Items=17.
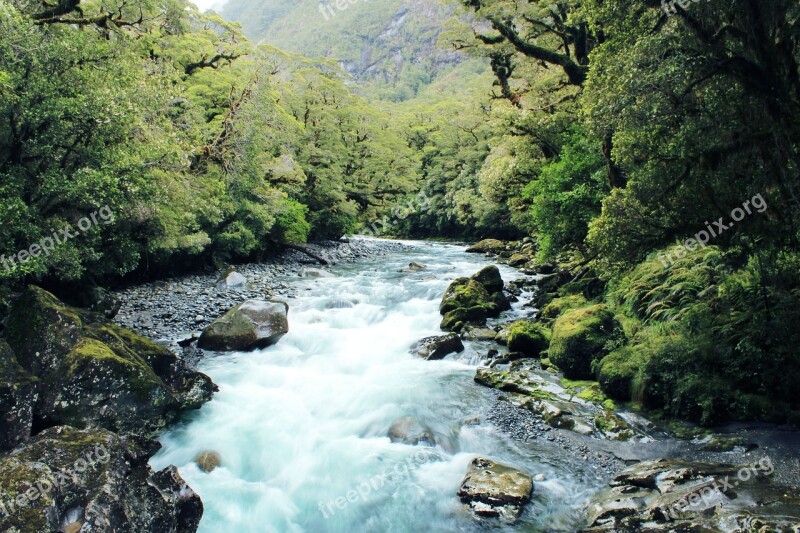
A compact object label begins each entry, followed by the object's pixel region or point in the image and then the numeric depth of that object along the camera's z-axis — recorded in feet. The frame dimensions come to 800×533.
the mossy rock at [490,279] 63.57
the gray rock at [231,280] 70.03
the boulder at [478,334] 49.01
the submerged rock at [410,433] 30.66
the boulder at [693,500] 18.22
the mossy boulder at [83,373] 26.07
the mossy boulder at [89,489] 17.35
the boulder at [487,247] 123.02
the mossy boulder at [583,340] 36.81
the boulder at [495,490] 22.91
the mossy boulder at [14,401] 21.57
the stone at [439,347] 44.91
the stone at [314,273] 84.02
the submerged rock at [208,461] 27.71
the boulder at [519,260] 96.98
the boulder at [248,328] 45.19
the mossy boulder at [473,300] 54.08
